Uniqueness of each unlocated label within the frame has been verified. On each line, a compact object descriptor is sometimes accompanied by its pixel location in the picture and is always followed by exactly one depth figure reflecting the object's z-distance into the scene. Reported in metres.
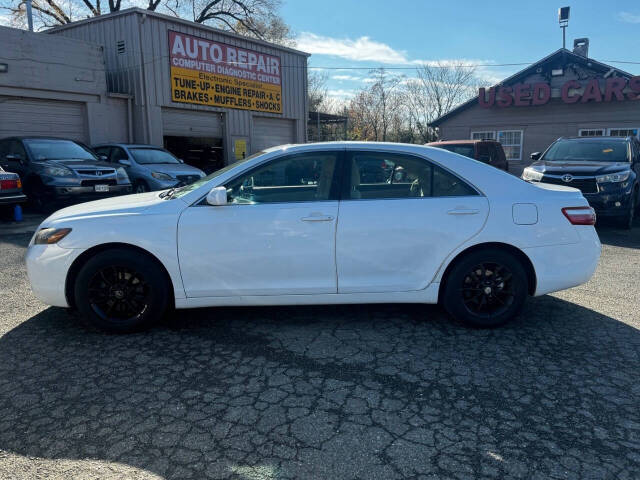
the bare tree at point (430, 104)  42.22
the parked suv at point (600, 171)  8.80
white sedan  3.83
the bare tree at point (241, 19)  31.46
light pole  21.88
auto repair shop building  13.82
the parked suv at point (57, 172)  9.85
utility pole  16.44
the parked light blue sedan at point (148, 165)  11.54
